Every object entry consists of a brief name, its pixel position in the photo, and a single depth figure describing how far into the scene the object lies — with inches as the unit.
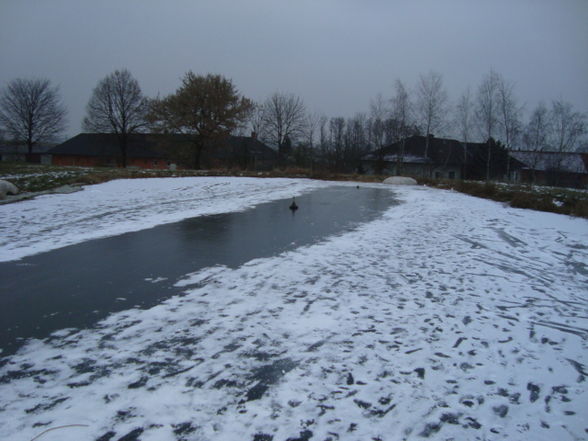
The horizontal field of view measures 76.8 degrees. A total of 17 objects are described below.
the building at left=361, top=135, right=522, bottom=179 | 1871.3
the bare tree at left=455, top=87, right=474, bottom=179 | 1660.9
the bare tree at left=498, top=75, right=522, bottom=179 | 1504.7
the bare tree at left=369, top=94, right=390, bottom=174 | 1995.6
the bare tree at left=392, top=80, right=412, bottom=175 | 1820.9
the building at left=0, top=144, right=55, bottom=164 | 2597.9
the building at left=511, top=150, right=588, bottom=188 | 1347.3
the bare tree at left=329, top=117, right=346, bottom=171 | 2262.6
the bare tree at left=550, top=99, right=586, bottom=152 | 1528.1
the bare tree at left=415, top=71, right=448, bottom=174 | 1753.2
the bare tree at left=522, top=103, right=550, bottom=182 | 1545.3
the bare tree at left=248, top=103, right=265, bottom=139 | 2498.0
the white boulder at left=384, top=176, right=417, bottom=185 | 1146.0
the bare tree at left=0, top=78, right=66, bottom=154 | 2294.5
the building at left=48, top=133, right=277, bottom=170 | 1695.4
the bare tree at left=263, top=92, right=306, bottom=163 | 2448.3
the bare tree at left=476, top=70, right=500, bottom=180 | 1537.9
